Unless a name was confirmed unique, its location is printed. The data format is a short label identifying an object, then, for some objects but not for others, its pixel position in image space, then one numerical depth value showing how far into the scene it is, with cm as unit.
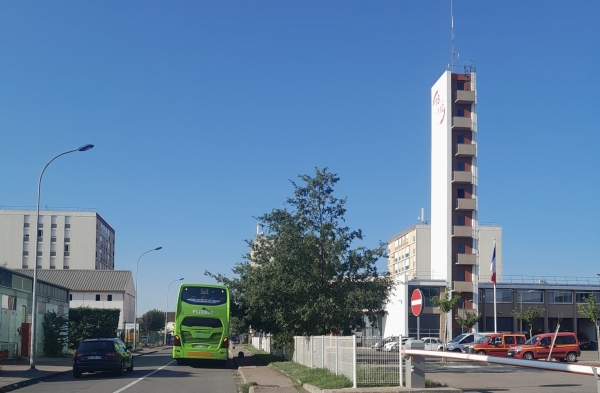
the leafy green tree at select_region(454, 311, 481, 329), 6306
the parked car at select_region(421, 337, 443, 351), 4997
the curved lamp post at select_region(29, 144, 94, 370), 2895
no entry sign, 1770
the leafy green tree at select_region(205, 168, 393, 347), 2828
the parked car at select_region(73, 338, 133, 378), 2580
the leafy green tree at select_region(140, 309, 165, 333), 12612
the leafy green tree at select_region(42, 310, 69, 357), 4428
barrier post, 1606
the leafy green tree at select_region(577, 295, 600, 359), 4931
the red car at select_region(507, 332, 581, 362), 3962
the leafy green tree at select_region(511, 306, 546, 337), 6431
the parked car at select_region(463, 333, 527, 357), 4353
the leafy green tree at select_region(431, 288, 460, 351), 5769
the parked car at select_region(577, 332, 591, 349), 6750
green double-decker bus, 3164
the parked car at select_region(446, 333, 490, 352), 4875
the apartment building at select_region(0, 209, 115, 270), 11312
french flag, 5389
